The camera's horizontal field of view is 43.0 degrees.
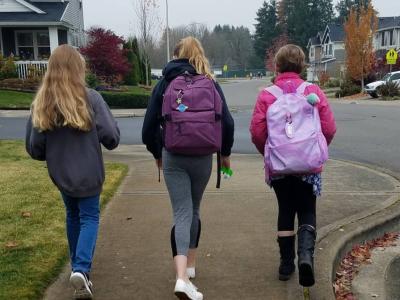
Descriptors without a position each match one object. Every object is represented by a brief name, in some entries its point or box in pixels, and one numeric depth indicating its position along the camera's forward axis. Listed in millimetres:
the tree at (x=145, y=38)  39438
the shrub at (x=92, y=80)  27256
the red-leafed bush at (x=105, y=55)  30203
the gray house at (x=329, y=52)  65956
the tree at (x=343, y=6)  99862
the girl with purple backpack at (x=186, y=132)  3311
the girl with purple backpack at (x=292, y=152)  3521
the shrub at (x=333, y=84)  46872
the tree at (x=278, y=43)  82062
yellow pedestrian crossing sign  35156
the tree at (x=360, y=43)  36688
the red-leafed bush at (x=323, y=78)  48688
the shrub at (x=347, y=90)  37500
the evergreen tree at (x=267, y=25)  96062
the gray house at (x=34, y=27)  30406
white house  57169
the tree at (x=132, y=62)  36375
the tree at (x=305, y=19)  87875
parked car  33181
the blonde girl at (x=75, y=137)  3393
